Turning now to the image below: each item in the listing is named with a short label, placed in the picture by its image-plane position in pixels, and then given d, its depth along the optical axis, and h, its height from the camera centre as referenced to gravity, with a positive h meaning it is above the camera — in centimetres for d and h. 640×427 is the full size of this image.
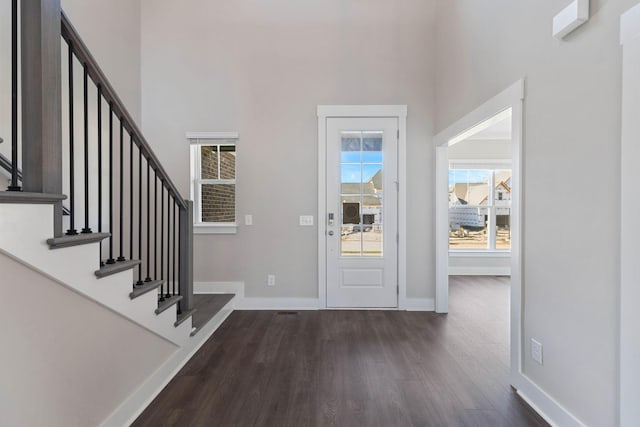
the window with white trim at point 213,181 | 380 +36
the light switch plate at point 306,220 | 373 -12
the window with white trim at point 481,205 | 591 +12
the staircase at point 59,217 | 114 -3
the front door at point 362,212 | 371 -2
